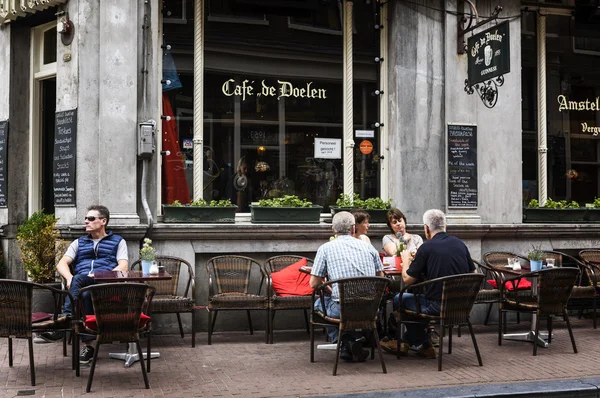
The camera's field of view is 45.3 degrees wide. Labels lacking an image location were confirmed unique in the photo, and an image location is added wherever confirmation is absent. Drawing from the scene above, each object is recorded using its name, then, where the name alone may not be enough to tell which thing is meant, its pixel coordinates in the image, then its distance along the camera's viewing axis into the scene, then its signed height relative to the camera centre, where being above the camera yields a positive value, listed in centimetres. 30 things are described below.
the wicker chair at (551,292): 780 -97
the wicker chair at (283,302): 842 -114
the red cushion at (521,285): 909 -102
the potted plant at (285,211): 938 -7
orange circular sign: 1021 +83
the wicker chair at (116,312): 623 -93
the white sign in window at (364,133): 1019 +102
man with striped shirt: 724 -57
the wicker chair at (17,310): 632 -92
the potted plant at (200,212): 902 -8
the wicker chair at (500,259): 989 -76
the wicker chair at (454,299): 709 -95
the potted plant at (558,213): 1057 -13
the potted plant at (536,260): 825 -64
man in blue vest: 765 -49
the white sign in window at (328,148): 1002 +80
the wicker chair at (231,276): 871 -87
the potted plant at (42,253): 865 -56
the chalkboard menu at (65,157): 878 +61
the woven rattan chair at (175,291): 809 -102
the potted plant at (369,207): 977 -2
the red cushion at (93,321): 657 -107
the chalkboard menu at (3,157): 995 +69
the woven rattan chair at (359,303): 689 -95
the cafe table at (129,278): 702 -72
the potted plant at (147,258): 745 -54
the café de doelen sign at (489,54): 880 +193
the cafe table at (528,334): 826 -154
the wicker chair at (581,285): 936 -110
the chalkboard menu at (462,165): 999 +55
